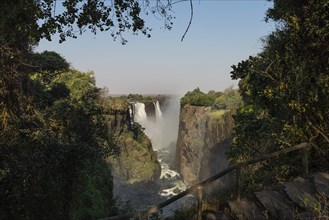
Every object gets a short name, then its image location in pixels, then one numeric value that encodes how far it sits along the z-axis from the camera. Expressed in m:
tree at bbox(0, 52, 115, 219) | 9.04
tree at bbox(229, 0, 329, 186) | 8.31
